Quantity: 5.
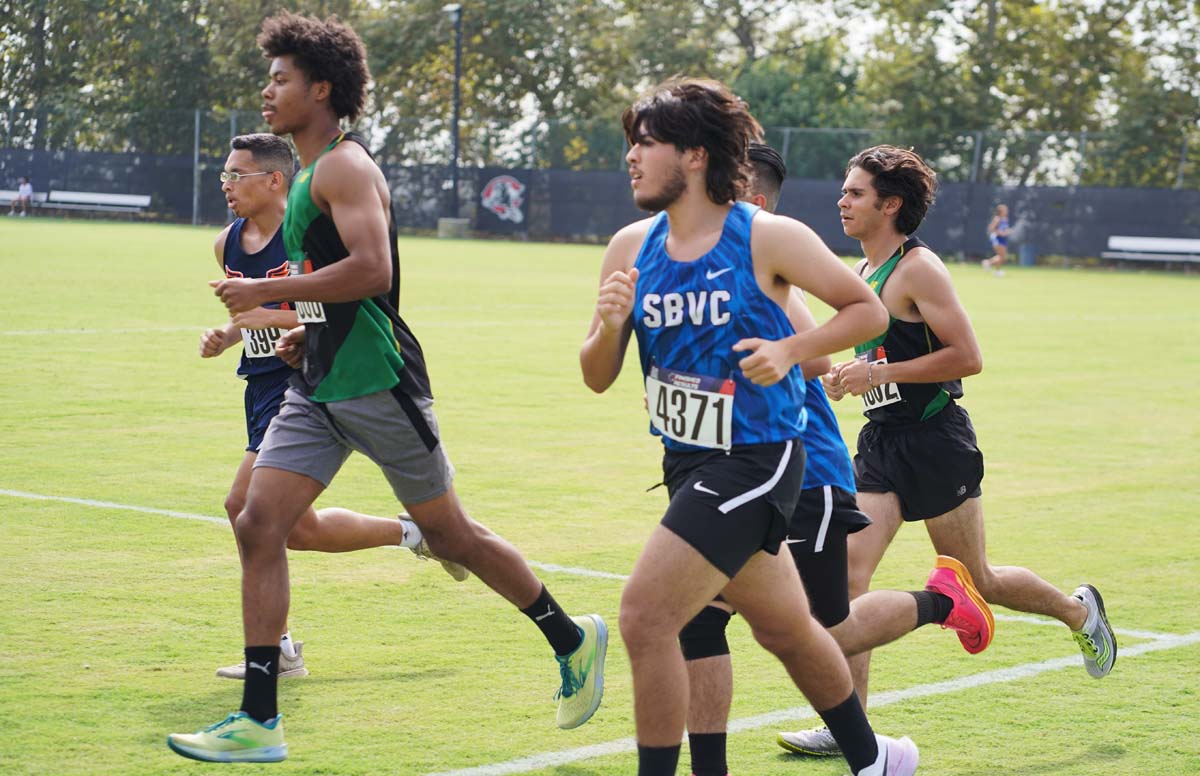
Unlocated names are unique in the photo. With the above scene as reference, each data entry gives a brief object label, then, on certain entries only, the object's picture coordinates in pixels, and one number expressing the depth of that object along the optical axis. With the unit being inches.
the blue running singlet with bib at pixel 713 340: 174.6
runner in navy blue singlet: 251.1
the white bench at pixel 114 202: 2266.2
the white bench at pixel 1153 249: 1839.3
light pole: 2127.2
